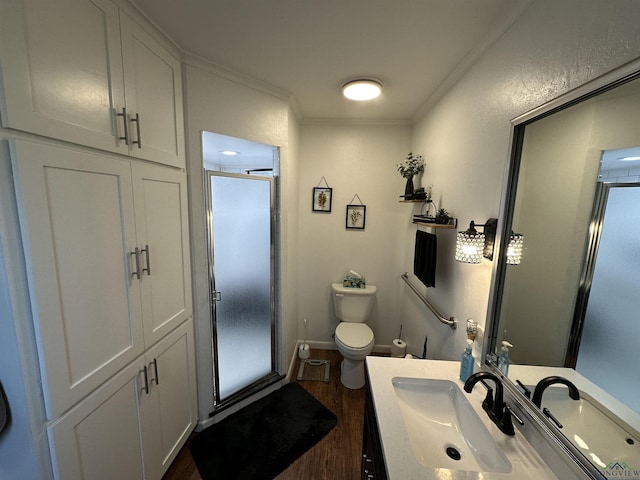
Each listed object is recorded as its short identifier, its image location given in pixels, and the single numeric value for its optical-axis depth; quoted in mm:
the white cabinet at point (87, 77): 739
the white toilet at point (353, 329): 2175
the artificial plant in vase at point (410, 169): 2211
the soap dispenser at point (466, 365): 1166
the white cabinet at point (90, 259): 805
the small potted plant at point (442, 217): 1649
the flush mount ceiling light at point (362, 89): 1704
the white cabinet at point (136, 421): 939
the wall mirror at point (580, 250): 647
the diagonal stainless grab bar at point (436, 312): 1515
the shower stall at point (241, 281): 1786
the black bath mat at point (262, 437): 1554
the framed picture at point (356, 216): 2648
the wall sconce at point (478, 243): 1170
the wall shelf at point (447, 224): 1589
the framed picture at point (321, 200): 2625
